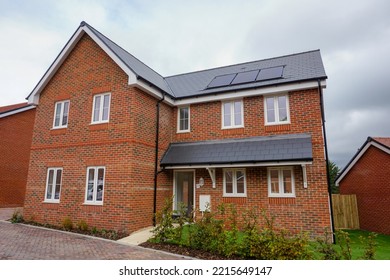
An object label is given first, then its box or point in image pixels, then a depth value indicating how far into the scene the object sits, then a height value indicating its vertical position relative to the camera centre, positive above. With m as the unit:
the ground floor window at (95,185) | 10.72 +0.23
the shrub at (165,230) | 8.39 -1.30
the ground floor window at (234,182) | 11.02 +0.38
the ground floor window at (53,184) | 11.76 +0.29
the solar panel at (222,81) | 13.48 +6.04
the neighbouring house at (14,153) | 17.19 +2.64
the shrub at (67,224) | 10.58 -1.40
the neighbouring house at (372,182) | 13.03 +0.52
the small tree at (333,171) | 33.26 +2.90
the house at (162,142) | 10.11 +2.17
